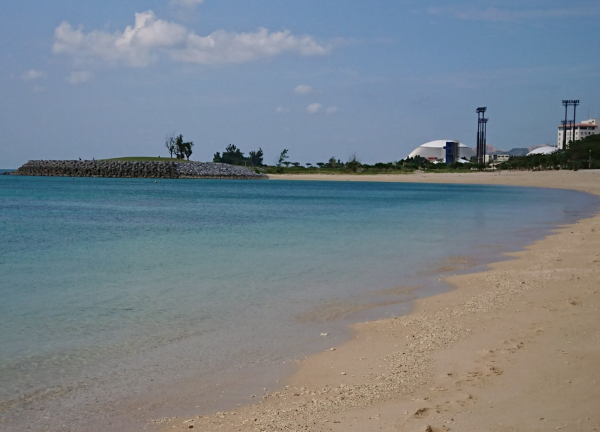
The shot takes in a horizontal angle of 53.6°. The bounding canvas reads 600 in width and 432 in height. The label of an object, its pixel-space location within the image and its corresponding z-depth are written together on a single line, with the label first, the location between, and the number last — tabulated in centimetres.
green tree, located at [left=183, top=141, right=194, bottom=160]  12104
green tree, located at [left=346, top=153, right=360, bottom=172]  12271
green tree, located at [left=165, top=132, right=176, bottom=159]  12028
